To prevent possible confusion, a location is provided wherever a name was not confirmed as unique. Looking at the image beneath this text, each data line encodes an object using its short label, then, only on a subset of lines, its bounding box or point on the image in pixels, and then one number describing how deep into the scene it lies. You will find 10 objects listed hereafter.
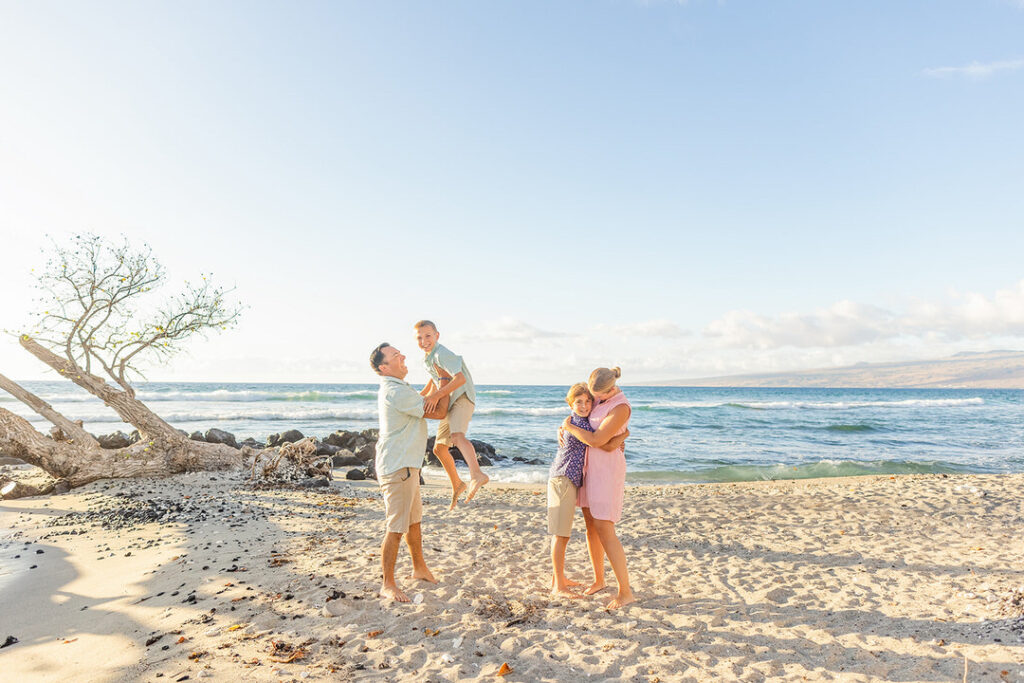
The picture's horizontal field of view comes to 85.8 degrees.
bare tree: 12.21
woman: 5.06
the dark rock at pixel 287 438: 20.31
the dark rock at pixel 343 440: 20.70
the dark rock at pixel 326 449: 19.06
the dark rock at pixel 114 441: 17.94
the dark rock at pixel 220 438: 19.56
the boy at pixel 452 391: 5.75
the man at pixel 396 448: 5.24
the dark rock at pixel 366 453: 16.91
